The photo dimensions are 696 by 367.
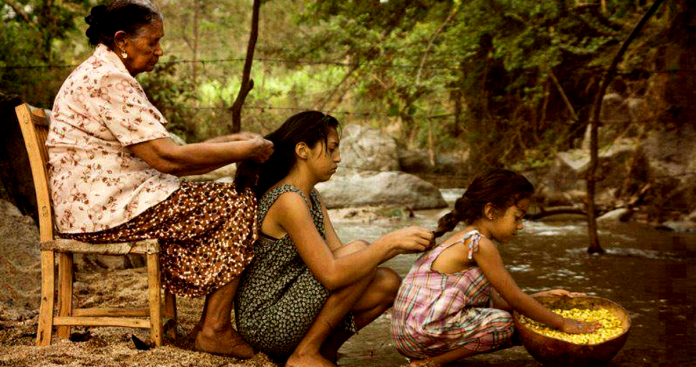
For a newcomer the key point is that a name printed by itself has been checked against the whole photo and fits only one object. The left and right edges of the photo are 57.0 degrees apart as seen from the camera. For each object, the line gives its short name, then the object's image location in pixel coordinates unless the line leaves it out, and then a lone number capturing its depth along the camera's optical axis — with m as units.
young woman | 2.61
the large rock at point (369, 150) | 14.27
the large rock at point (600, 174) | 8.76
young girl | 2.80
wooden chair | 2.61
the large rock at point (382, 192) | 10.79
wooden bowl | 2.65
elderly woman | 2.55
